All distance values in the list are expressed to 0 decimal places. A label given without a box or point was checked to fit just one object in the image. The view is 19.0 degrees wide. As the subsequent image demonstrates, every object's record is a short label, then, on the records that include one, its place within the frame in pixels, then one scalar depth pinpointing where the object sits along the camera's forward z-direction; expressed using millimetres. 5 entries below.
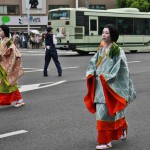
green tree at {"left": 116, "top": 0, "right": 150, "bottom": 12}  53750
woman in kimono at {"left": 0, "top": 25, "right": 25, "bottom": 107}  8695
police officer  15492
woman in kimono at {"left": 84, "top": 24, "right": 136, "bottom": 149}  5605
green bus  26828
